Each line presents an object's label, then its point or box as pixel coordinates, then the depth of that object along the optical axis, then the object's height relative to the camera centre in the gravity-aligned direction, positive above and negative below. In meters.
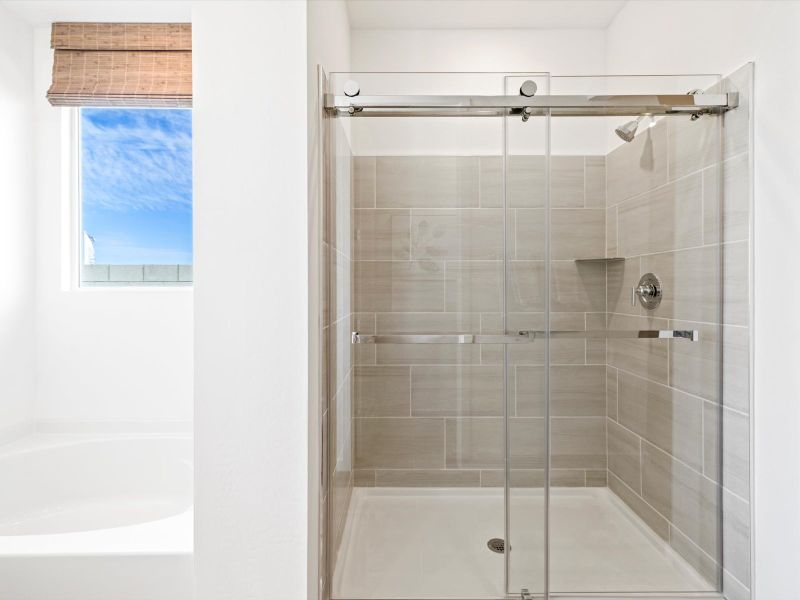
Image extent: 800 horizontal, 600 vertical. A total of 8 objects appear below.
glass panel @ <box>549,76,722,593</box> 1.46 -0.20
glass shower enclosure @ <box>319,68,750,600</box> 1.45 -0.13
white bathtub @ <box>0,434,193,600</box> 2.05 -0.84
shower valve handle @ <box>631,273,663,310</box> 1.49 +0.01
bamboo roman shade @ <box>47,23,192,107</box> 2.15 +1.02
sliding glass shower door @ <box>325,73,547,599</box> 1.45 -0.16
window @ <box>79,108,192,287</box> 2.33 +0.47
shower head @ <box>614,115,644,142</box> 1.47 +0.50
